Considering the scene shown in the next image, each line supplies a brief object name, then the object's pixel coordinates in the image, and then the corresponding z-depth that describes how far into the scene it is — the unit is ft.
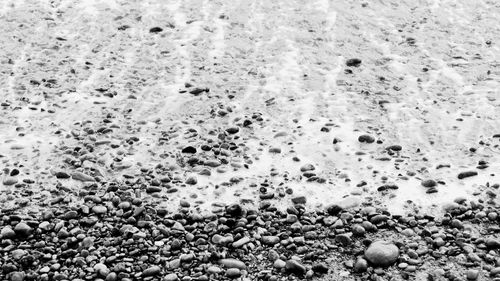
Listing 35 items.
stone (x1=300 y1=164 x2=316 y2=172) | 21.99
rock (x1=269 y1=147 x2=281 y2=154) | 23.12
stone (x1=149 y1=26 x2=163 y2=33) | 32.56
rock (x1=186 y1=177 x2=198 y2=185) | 21.43
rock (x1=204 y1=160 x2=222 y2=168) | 22.44
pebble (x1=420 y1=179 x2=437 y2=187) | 20.86
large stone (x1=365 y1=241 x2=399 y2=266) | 17.51
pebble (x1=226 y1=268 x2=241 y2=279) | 17.25
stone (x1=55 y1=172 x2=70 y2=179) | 21.62
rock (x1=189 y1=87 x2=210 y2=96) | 27.17
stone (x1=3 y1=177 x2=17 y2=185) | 21.20
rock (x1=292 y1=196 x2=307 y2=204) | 20.34
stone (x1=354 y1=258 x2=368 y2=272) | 17.38
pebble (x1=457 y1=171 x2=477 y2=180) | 21.25
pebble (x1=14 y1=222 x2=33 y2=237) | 18.72
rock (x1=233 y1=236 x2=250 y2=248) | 18.34
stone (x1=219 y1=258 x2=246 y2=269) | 17.56
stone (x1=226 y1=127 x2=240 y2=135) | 24.36
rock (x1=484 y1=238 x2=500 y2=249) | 18.02
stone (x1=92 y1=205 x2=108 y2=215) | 19.82
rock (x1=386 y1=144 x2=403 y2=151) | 23.06
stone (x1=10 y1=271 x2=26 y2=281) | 17.01
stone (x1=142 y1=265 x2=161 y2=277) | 17.26
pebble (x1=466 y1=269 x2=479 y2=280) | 16.87
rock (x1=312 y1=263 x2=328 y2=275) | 17.38
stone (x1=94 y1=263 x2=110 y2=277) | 17.19
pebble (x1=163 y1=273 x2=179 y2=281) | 17.04
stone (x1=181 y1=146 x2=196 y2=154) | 23.13
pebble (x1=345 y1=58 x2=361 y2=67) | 29.17
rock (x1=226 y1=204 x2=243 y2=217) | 19.75
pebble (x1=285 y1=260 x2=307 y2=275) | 17.31
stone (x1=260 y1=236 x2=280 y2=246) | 18.49
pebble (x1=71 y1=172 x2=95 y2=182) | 21.52
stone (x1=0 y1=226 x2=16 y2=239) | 18.63
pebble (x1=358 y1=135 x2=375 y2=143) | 23.56
